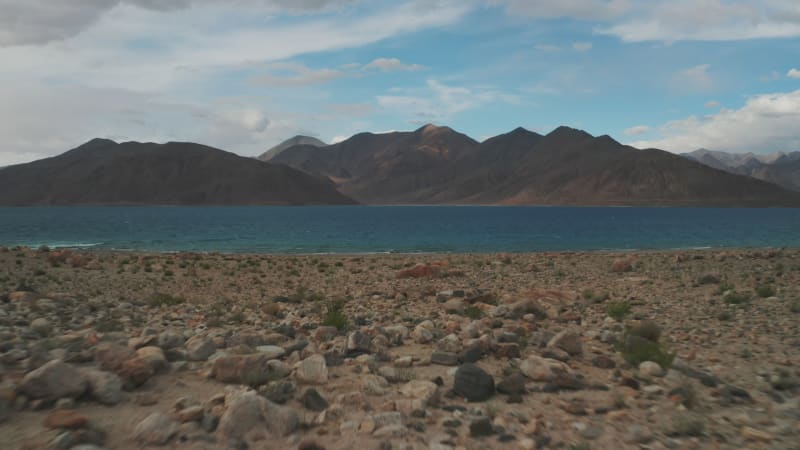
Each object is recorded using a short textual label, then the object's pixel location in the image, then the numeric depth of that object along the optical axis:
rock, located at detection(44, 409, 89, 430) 4.23
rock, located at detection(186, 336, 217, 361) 6.49
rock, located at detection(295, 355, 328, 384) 5.95
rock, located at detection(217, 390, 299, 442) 4.54
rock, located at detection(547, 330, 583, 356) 7.61
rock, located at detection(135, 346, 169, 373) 5.80
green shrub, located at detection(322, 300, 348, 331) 9.03
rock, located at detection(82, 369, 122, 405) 4.84
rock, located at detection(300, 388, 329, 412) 5.25
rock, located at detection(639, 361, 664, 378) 6.70
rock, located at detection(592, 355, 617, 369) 7.09
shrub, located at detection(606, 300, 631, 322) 10.81
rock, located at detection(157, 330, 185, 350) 6.83
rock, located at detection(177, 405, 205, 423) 4.64
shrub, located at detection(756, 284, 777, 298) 13.34
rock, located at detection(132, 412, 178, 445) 4.26
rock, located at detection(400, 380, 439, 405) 5.50
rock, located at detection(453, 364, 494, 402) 5.75
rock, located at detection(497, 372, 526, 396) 5.89
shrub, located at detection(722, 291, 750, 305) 12.34
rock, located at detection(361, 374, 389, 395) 5.77
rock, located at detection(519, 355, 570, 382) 6.34
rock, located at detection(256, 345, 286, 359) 6.56
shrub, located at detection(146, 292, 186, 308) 12.89
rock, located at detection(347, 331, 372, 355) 7.25
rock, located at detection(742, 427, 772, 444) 4.89
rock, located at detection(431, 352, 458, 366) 6.93
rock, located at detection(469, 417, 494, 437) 4.86
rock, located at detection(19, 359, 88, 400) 4.67
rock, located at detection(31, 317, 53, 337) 7.77
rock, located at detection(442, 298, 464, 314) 11.45
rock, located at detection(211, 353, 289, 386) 5.72
